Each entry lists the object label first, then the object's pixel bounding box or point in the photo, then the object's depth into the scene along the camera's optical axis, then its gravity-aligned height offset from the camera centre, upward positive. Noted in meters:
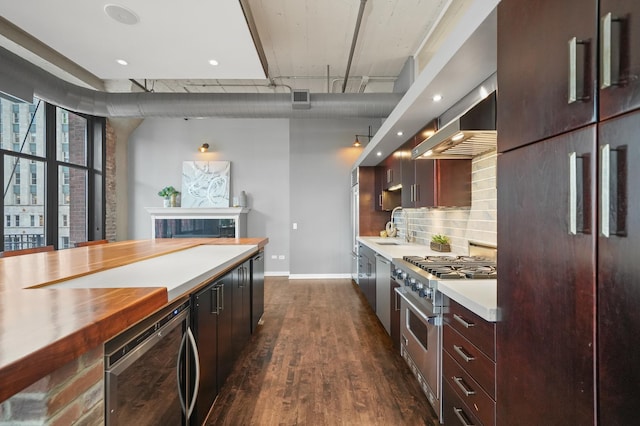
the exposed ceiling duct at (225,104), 4.23 +1.55
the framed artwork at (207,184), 6.37 +0.59
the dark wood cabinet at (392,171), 3.77 +0.56
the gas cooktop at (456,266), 1.73 -0.38
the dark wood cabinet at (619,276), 0.67 -0.16
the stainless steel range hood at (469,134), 1.68 +0.47
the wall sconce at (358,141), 5.98 +1.45
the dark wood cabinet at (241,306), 2.37 -0.83
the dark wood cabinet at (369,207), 5.05 +0.07
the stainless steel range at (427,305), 1.73 -0.63
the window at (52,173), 4.37 +0.66
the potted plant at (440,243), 2.92 -0.33
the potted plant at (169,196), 6.24 +0.33
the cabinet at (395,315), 2.63 -0.97
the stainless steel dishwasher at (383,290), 2.96 -0.86
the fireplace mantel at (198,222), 6.04 -0.22
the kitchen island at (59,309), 0.60 -0.30
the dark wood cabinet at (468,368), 1.24 -0.75
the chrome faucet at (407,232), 4.10 -0.30
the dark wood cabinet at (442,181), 2.58 +0.27
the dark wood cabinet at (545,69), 0.78 +0.44
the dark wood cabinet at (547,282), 0.78 -0.22
